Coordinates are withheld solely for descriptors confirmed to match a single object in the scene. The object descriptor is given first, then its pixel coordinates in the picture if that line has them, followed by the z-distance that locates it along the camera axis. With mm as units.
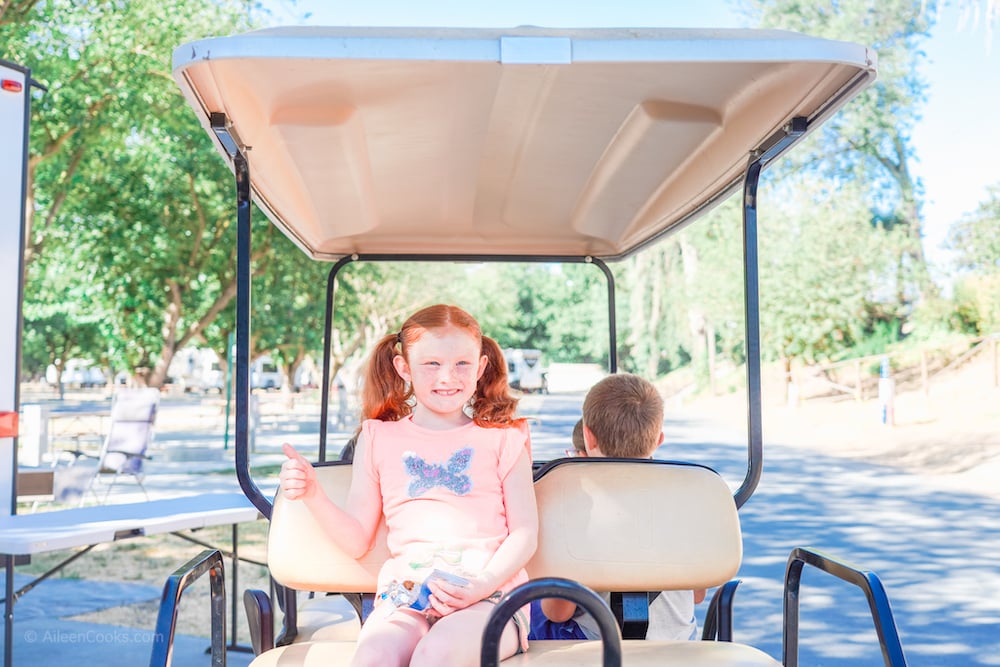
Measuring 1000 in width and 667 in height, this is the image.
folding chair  9508
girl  2207
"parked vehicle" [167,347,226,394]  59844
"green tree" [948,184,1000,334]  25234
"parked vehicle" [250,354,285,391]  59044
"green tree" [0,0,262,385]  11492
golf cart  1939
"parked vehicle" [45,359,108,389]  64819
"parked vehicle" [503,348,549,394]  46441
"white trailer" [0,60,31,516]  4879
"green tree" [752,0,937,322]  29797
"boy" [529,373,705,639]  2852
